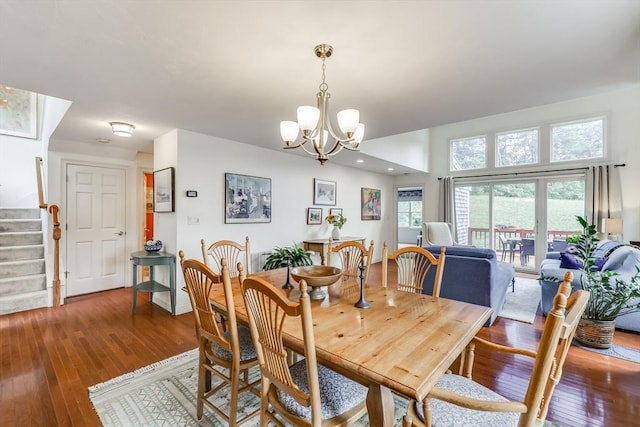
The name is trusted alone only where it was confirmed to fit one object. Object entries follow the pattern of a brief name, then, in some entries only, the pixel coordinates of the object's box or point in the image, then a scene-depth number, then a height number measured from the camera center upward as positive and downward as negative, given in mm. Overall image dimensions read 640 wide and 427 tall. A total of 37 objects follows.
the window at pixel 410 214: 7935 -57
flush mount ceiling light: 3289 +978
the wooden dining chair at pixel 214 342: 1506 -798
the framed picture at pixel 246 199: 4035 +195
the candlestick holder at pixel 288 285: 2087 -543
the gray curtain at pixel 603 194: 5266 +338
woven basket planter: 2688 -1145
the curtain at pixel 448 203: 7113 +229
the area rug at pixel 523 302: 3582 -1299
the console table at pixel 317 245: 4954 -587
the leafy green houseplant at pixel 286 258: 4152 -687
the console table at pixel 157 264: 3483 -649
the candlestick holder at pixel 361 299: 1694 -523
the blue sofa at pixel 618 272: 3025 -694
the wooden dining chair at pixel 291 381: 1091 -751
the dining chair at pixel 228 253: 2633 -435
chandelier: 1815 +598
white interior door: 4301 -267
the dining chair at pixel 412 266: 2082 -446
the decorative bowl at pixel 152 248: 3652 -466
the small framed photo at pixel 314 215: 5352 -71
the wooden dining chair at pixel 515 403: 924 -660
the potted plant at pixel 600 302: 2633 -860
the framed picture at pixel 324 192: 5477 +391
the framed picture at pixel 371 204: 6832 +197
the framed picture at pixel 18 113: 4578 +1611
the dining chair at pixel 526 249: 6234 -820
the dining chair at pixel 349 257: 2576 -422
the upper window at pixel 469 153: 6984 +1490
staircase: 3633 -695
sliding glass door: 5898 -59
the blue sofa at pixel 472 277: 3045 -724
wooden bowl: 1696 -413
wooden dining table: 1044 -573
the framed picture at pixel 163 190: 3590 +282
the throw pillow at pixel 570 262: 3506 -623
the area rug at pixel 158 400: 1790 -1299
